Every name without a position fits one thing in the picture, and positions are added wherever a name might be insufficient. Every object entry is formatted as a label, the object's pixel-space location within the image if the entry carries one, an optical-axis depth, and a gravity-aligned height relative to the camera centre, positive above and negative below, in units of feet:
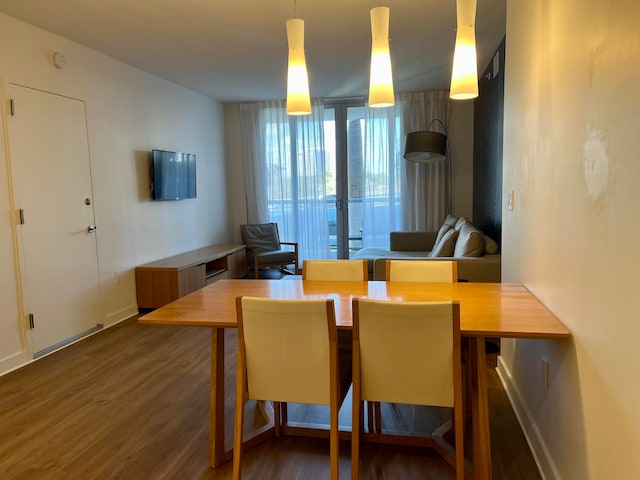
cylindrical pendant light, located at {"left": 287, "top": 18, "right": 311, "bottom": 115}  7.30 +2.08
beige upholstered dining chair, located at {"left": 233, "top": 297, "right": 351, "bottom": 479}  5.66 -2.09
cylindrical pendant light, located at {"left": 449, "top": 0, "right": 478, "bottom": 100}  6.55 +2.10
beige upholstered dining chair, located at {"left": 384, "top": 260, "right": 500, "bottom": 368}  8.32 -1.46
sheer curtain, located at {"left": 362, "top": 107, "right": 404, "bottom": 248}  20.48 +0.95
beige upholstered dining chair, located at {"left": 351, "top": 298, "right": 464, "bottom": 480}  5.35 -2.02
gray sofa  11.73 -1.80
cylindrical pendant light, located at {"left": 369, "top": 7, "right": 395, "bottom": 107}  7.19 +2.17
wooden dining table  5.70 -1.66
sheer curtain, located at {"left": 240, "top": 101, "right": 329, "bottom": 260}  21.44 +1.30
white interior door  11.09 -0.30
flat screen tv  16.14 +0.99
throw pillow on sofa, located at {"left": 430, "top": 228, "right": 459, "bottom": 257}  14.05 -1.67
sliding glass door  21.15 +1.19
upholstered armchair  20.25 -2.36
